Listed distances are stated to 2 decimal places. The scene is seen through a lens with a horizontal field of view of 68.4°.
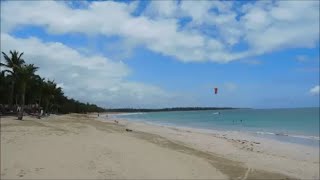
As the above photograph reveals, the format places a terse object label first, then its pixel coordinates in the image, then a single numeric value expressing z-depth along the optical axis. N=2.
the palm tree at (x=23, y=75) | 25.71
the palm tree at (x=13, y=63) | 26.13
